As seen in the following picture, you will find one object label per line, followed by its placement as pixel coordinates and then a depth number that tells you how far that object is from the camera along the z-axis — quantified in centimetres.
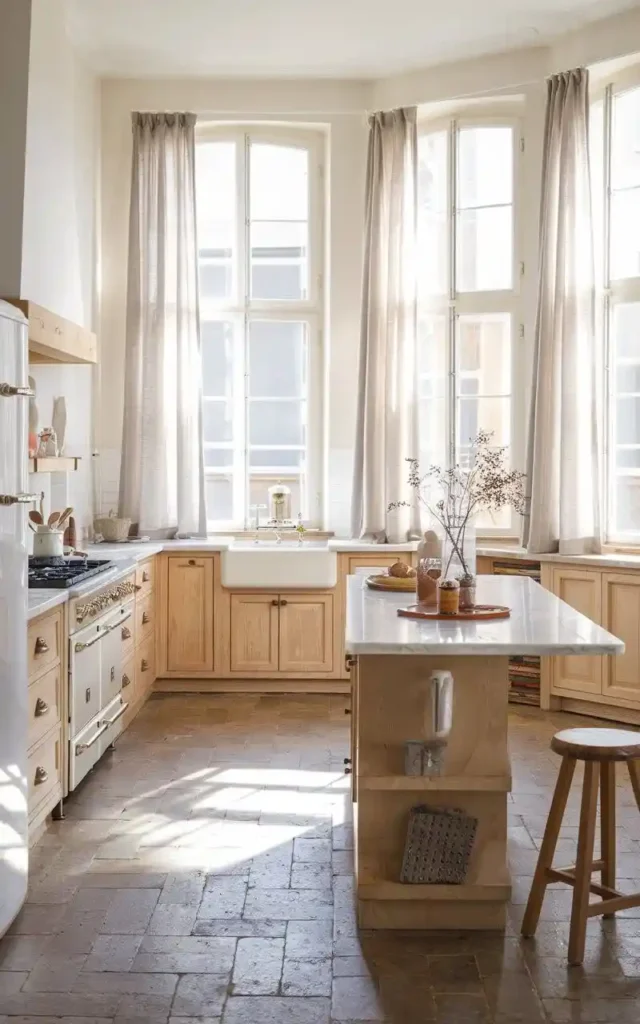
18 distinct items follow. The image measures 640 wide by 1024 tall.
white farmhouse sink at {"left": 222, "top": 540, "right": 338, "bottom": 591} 627
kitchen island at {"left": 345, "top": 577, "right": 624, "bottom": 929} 313
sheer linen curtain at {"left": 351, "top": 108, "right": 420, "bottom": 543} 657
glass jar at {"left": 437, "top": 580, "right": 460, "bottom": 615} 350
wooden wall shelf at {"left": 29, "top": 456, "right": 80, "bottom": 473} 505
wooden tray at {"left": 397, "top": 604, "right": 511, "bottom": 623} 343
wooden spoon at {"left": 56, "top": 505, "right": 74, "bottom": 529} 532
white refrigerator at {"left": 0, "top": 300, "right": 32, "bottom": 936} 308
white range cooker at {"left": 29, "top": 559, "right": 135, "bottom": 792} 428
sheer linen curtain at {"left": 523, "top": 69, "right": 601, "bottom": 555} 595
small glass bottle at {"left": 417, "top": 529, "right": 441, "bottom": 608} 367
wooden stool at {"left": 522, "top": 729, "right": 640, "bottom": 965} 296
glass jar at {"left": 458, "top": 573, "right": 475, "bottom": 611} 363
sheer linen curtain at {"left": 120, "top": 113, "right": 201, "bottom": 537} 669
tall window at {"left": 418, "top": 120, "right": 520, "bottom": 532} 666
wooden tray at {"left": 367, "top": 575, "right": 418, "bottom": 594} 416
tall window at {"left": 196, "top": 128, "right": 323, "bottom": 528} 705
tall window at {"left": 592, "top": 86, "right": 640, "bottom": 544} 609
